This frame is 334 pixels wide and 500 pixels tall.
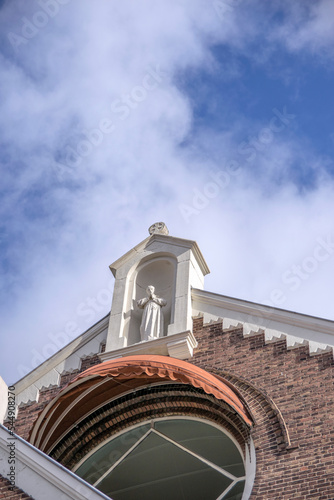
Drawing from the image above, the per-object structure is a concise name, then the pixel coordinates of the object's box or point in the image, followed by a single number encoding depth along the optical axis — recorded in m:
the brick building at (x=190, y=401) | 15.60
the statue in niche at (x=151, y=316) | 18.92
